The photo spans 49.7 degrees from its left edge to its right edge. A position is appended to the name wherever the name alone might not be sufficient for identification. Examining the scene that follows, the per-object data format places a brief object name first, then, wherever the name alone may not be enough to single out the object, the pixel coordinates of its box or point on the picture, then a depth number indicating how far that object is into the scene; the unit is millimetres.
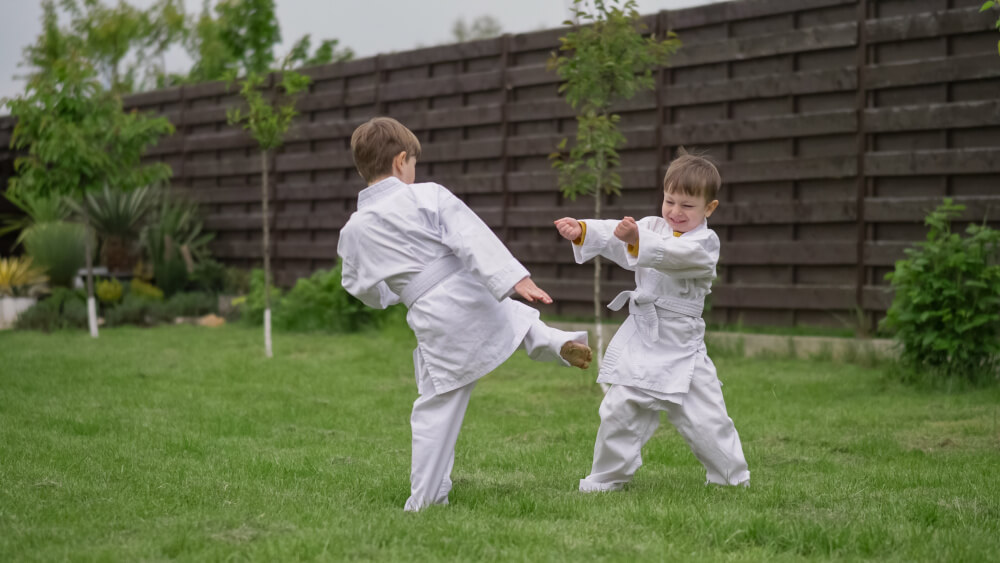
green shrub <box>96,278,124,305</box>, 12258
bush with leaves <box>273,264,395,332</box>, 11000
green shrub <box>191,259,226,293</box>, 13203
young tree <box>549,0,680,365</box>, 7051
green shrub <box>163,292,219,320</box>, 12383
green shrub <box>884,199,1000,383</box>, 6766
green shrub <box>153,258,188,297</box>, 13109
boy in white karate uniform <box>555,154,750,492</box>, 4156
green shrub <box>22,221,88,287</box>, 12727
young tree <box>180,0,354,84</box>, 15695
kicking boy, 3928
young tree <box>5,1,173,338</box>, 10555
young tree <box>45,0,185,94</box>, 33281
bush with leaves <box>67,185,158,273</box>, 13461
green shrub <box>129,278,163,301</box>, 12852
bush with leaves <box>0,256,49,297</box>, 12023
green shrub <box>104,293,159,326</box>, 11875
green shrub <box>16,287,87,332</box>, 11484
